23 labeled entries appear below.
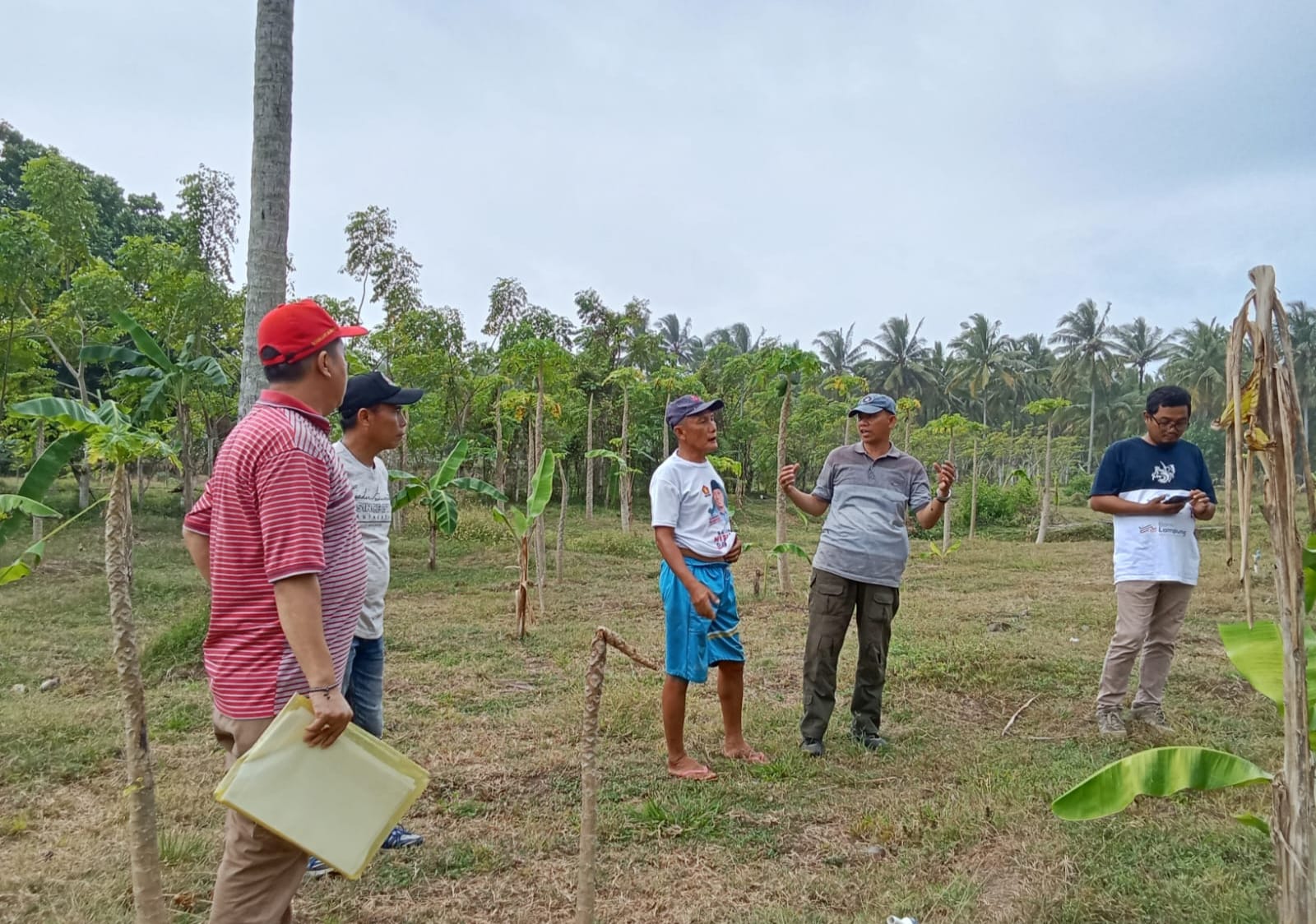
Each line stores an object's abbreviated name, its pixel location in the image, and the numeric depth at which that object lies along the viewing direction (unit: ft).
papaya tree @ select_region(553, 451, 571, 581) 36.32
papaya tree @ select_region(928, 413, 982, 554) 56.80
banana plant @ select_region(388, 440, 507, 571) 25.67
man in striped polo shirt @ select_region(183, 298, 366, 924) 5.93
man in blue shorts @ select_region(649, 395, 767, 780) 11.89
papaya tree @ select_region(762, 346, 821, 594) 29.07
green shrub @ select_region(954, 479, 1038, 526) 77.51
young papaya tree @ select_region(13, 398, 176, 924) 6.54
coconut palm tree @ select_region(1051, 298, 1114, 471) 143.33
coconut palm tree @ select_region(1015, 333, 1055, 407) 154.61
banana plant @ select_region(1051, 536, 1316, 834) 6.62
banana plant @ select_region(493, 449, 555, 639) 26.73
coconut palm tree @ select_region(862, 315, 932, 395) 160.66
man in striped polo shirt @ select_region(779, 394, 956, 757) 13.25
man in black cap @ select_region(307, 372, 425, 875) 9.26
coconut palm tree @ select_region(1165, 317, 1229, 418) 136.87
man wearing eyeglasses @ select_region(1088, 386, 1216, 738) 13.57
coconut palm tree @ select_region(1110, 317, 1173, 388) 171.83
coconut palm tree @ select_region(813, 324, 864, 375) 167.53
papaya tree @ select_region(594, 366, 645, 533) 54.65
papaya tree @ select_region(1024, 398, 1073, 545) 54.60
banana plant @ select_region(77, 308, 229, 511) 15.43
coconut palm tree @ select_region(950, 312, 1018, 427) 146.20
